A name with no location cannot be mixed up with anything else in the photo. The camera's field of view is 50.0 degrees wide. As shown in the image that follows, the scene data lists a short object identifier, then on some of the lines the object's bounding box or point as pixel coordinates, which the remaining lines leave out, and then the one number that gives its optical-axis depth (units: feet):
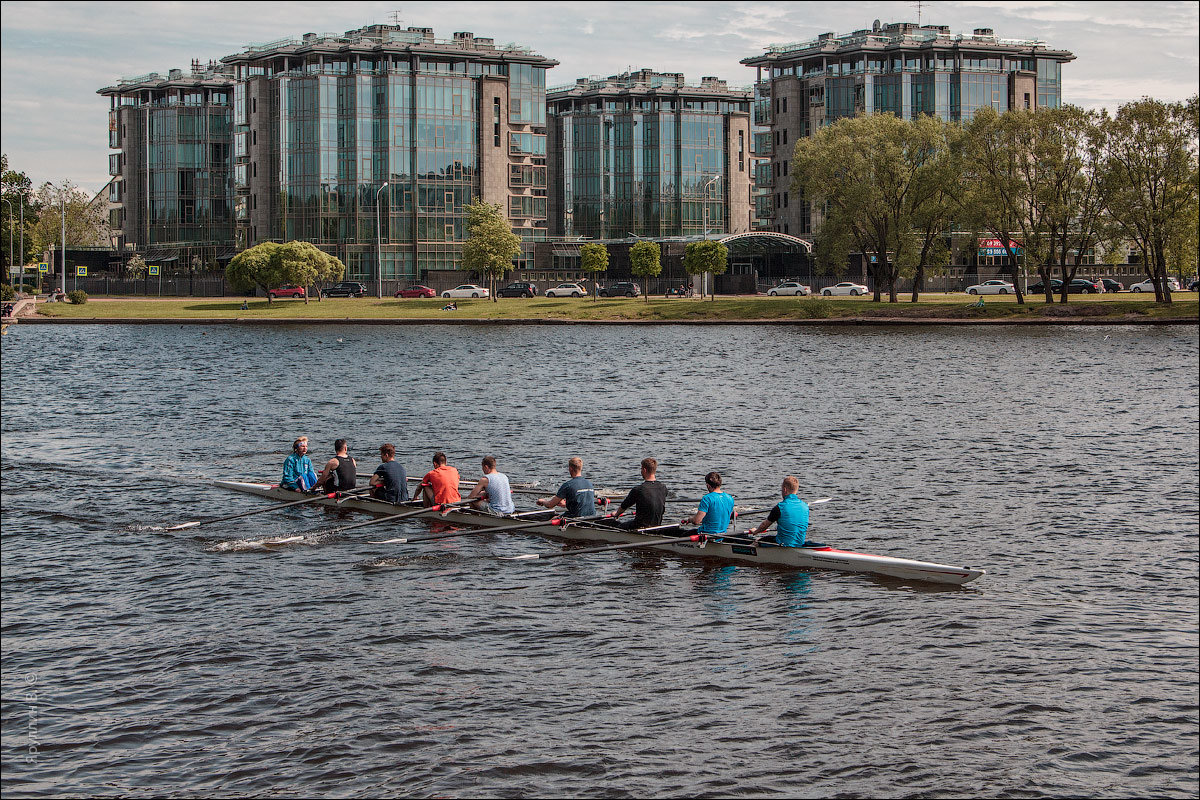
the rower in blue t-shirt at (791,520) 90.84
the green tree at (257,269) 458.09
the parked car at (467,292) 490.49
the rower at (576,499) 100.63
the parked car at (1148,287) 435.08
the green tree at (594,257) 474.90
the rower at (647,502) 96.78
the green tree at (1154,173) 341.41
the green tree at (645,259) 460.14
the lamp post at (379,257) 493.36
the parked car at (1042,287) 410.72
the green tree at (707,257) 453.17
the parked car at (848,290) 464.65
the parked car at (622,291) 486.79
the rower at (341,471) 112.84
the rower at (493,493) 104.53
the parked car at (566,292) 484.74
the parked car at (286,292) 499.51
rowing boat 87.35
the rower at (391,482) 109.70
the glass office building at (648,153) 625.00
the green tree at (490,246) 466.70
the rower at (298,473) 117.08
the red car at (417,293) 499.51
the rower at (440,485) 106.42
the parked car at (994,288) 443.73
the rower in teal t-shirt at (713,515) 93.91
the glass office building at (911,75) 576.61
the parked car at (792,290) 463.01
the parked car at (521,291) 488.85
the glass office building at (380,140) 537.24
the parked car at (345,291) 501.15
